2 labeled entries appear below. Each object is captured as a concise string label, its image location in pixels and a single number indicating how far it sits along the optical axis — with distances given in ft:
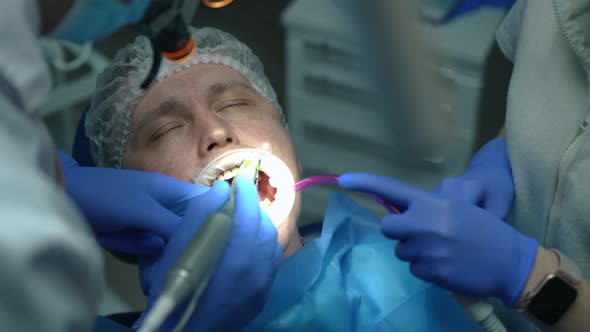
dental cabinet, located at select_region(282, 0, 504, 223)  4.90
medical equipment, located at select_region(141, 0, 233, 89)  3.31
